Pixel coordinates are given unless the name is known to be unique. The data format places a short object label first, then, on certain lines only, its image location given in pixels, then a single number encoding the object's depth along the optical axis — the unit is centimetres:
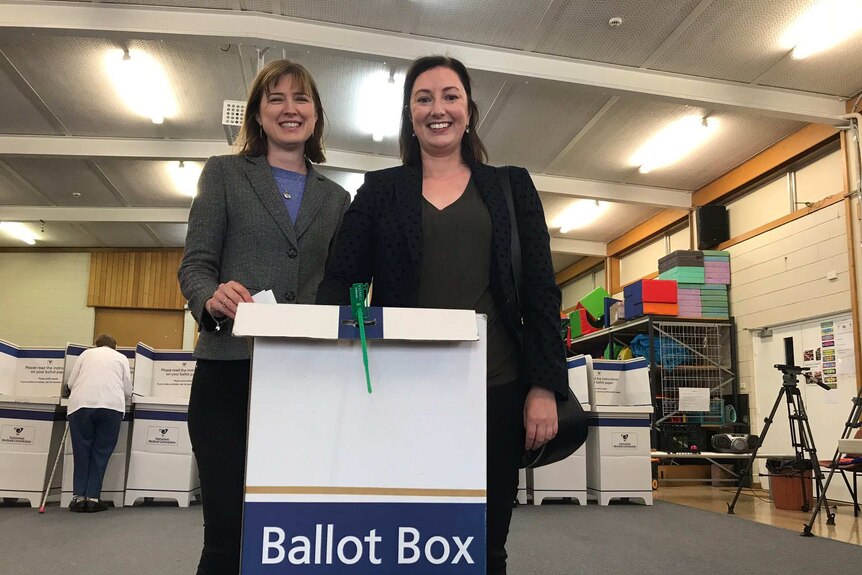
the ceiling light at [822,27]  510
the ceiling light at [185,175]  860
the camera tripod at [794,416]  489
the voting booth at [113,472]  532
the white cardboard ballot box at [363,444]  93
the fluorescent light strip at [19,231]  1152
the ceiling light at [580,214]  991
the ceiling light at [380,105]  632
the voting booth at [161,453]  532
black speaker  853
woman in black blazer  119
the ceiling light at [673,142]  714
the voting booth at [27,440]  529
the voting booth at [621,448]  581
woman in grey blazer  121
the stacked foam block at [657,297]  793
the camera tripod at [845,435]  410
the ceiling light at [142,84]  599
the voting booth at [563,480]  574
